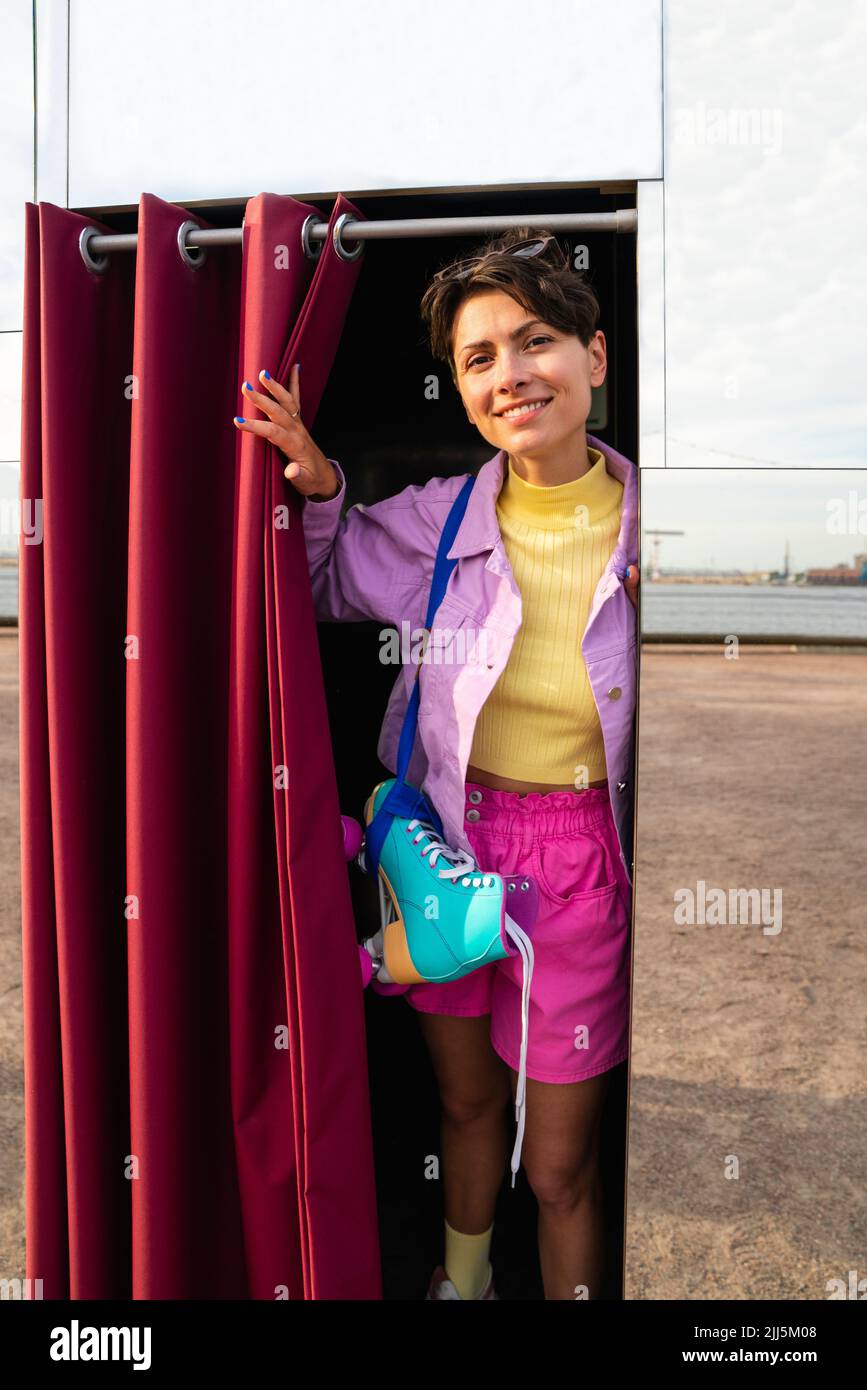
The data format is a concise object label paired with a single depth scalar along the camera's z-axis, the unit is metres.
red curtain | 1.55
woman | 1.62
